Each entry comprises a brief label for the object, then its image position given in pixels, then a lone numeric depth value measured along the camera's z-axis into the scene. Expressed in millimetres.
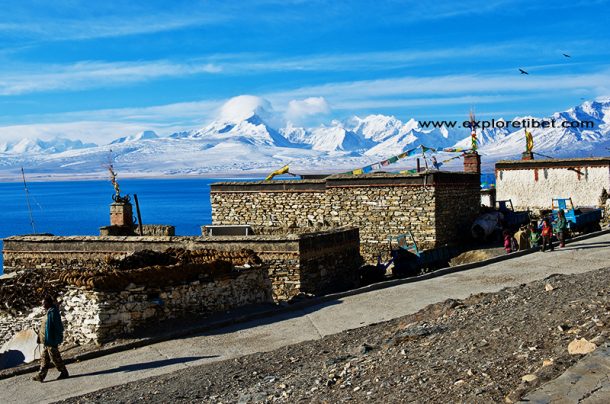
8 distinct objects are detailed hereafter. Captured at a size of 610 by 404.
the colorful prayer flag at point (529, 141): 44109
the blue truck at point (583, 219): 31594
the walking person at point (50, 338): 13320
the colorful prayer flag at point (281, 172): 35244
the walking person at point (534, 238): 26514
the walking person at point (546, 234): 24764
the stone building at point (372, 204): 28141
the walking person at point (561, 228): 25781
